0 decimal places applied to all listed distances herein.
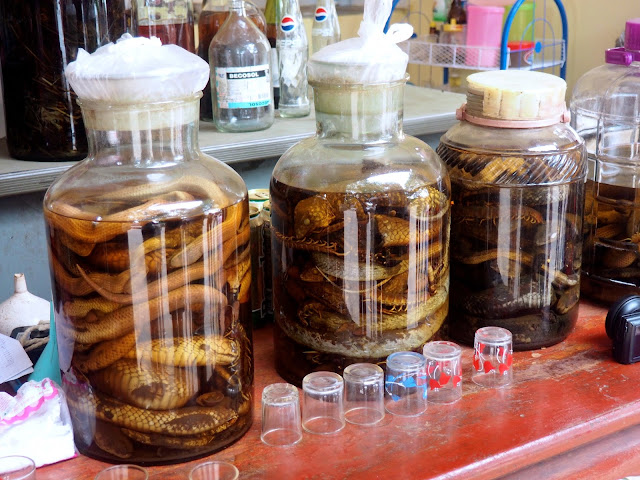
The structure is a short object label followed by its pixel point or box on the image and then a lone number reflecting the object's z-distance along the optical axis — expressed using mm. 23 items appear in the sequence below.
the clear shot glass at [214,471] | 696
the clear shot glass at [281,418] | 759
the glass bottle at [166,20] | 1538
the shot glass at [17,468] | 667
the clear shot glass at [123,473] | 693
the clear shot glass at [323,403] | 772
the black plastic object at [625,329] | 903
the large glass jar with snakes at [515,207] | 871
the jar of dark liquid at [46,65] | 1231
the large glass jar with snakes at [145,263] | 656
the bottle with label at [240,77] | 1521
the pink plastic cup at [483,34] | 2906
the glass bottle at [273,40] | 1753
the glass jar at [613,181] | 1029
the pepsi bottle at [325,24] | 1858
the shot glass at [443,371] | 820
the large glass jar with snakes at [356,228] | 772
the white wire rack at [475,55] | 2910
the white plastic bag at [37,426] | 708
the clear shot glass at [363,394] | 789
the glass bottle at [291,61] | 1713
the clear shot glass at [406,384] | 800
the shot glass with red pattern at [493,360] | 867
